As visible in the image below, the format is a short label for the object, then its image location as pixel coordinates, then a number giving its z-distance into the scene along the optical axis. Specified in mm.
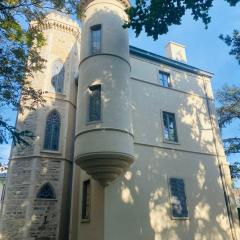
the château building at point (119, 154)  10727
